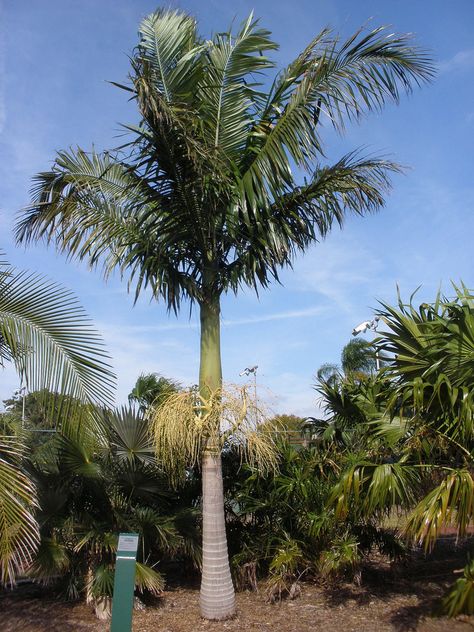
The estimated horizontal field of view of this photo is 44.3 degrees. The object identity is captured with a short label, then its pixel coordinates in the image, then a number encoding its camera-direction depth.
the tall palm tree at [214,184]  7.36
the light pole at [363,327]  17.31
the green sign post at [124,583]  4.88
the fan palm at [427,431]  5.75
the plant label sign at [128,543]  5.08
